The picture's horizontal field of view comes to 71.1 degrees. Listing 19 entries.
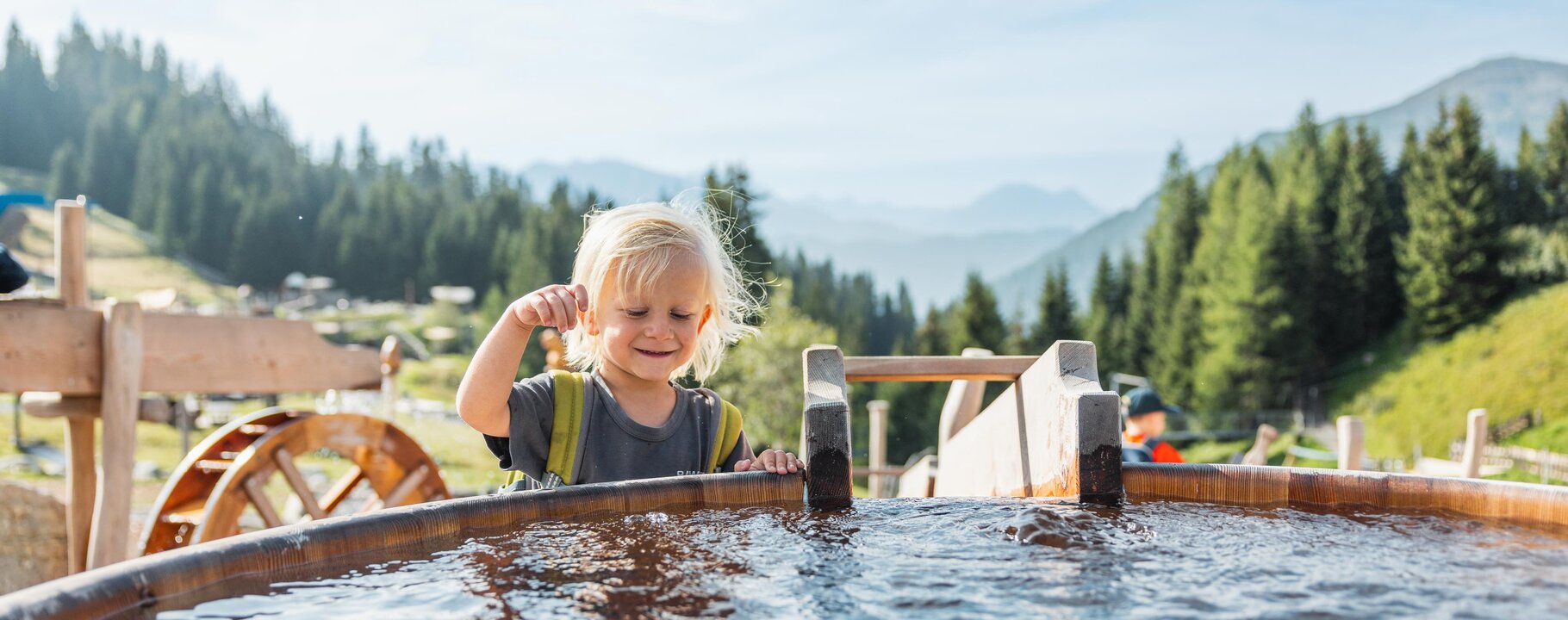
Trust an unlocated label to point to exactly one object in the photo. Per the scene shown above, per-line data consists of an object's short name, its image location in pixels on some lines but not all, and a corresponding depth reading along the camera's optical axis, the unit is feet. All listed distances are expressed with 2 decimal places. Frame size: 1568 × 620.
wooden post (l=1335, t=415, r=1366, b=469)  33.04
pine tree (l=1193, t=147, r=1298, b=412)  198.29
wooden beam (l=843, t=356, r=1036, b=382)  13.21
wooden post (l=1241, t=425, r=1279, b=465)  41.60
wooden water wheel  20.70
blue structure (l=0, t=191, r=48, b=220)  19.27
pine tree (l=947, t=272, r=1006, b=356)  203.62
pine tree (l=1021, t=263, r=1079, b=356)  213.66
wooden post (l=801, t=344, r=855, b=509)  9.35
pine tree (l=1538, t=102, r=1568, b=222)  206.69
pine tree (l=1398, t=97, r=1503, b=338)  190.70
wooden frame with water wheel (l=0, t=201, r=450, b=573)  19.27
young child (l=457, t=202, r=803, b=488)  10.91
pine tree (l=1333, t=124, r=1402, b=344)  208.03
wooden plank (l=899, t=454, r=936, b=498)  20.25
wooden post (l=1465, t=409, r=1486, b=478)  33.88
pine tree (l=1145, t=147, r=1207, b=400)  209.46
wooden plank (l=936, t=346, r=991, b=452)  21.21
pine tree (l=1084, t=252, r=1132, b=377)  224.33
